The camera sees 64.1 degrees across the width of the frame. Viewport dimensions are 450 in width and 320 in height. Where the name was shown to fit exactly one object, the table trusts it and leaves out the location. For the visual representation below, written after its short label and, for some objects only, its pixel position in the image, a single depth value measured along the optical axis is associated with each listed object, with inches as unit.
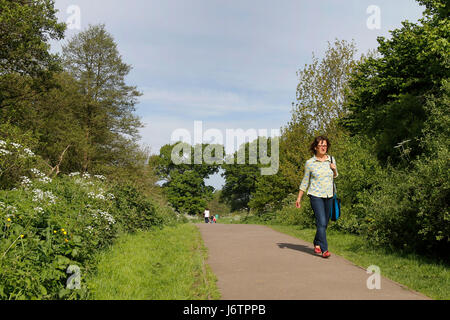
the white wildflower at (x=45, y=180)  366.8
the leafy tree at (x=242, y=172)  2443.4
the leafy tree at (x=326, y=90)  991.6
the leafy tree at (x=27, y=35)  550.0
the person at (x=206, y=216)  1509.6
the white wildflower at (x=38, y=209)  226.9
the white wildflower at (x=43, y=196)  270.6
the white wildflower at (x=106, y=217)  311.3
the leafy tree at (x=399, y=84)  601.9
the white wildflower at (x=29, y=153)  358.7
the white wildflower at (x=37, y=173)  390.7
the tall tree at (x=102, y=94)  1100.5
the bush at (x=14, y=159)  386.0
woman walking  283.1
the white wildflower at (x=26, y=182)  348.5
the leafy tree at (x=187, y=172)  2412.6
